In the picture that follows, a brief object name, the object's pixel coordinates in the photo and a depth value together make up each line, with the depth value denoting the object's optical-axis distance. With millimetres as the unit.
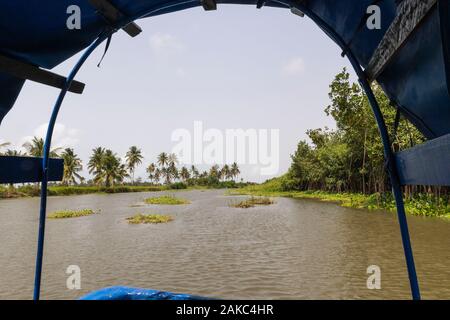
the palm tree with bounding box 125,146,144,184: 85812
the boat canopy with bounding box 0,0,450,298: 1669
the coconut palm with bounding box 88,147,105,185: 71756
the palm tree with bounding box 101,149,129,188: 70562
